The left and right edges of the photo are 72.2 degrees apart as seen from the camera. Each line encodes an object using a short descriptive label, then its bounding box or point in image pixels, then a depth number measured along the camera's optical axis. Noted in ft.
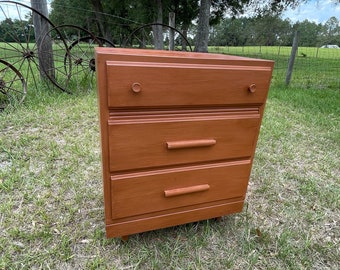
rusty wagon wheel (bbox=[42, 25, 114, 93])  10.24
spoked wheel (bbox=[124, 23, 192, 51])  14.20
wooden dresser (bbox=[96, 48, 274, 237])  2.53
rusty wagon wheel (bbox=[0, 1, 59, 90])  8.63
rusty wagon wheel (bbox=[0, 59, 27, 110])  7.78
